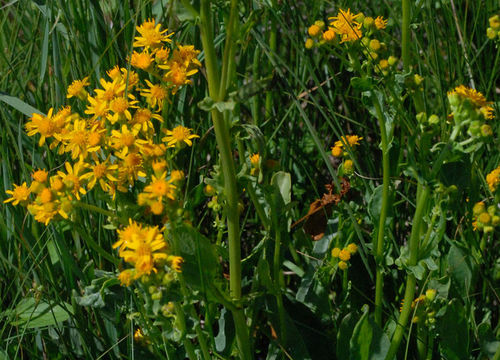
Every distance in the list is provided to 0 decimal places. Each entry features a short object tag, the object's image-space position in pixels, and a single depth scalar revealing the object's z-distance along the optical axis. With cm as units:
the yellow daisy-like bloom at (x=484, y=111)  112
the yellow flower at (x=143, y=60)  118
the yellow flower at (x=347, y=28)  120
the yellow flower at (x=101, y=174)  114
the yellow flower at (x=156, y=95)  119
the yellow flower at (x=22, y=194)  117
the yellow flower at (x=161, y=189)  111
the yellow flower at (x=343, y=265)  123
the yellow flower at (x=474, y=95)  117
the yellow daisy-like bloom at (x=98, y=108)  117
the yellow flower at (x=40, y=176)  114
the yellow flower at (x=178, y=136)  118
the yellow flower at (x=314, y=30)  120
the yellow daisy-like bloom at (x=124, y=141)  115
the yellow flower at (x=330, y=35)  120
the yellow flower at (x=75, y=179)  114
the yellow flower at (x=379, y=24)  121
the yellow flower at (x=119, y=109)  117
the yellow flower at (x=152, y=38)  120
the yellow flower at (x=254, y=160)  115
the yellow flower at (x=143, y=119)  117
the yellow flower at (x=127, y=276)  111
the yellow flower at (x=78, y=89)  120
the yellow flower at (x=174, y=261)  111
